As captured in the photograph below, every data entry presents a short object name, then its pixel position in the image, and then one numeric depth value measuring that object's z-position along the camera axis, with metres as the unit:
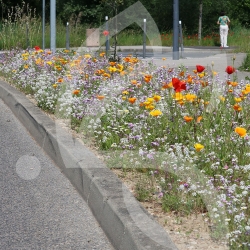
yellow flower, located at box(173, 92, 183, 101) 6.89
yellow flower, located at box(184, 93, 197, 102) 6.43
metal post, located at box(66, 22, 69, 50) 26.53
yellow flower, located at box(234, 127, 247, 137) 5.22
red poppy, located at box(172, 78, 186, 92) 6.48
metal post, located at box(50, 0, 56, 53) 19.24
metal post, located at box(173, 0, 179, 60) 22.07
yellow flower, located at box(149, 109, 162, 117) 6.32
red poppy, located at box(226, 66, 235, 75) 7.12
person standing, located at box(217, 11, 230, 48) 33.28
